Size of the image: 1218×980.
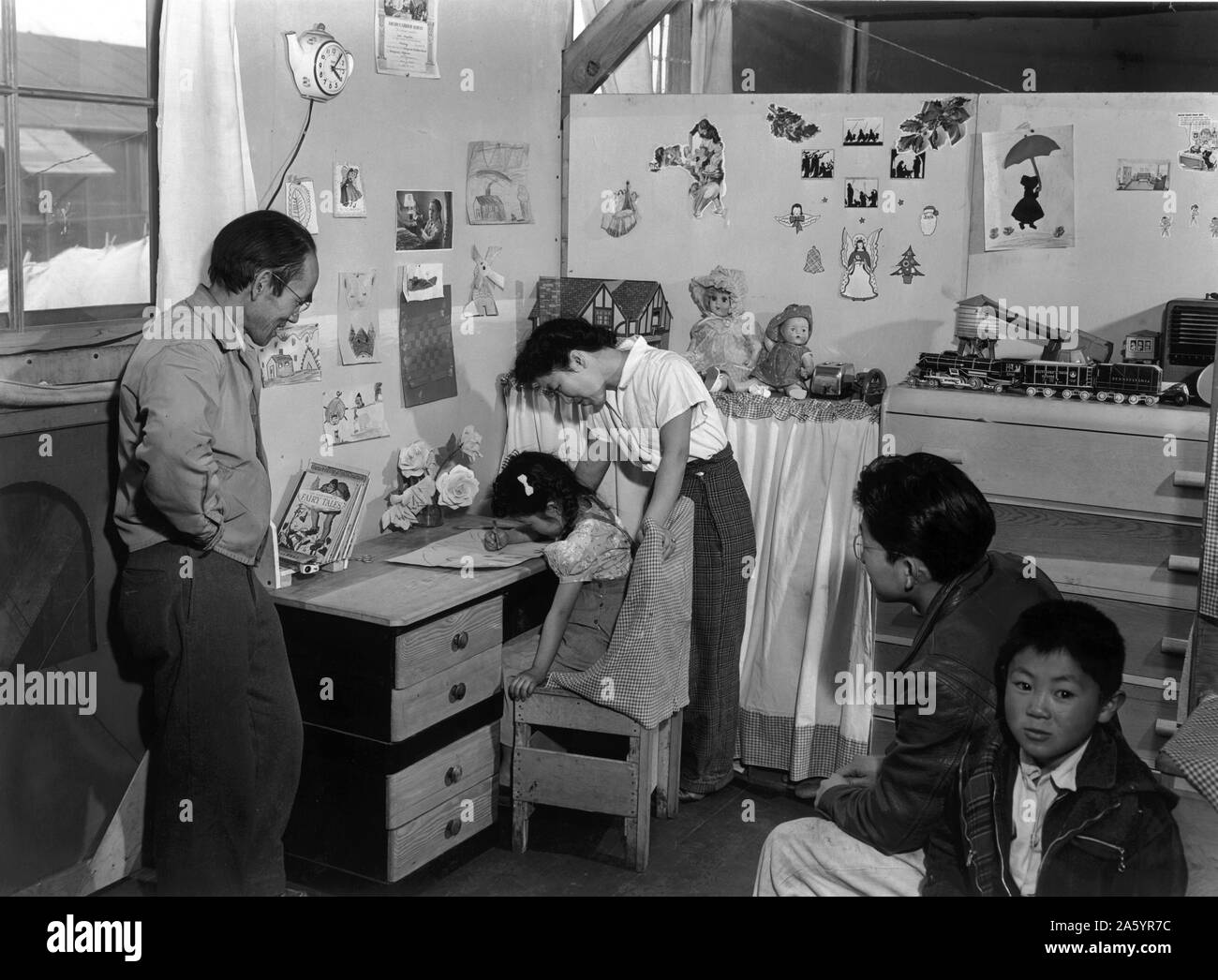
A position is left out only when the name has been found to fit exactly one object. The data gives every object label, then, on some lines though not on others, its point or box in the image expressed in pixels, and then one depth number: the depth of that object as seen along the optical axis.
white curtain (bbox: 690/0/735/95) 5.70
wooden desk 2.98
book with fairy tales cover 3.27
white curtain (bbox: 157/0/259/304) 2.83
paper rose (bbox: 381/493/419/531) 3.70
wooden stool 3.25
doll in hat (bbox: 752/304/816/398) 4.02
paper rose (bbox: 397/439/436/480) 3.71
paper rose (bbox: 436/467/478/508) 3.78
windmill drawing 4.06
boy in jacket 1.78
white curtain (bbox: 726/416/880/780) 3.74
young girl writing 3.31
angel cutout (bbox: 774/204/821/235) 4.14
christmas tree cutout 4.03
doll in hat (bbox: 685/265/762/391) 4.06
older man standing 2.59
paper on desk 3.38
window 2.65
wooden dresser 3.38
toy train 3.49
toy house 4.21
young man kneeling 1.99
